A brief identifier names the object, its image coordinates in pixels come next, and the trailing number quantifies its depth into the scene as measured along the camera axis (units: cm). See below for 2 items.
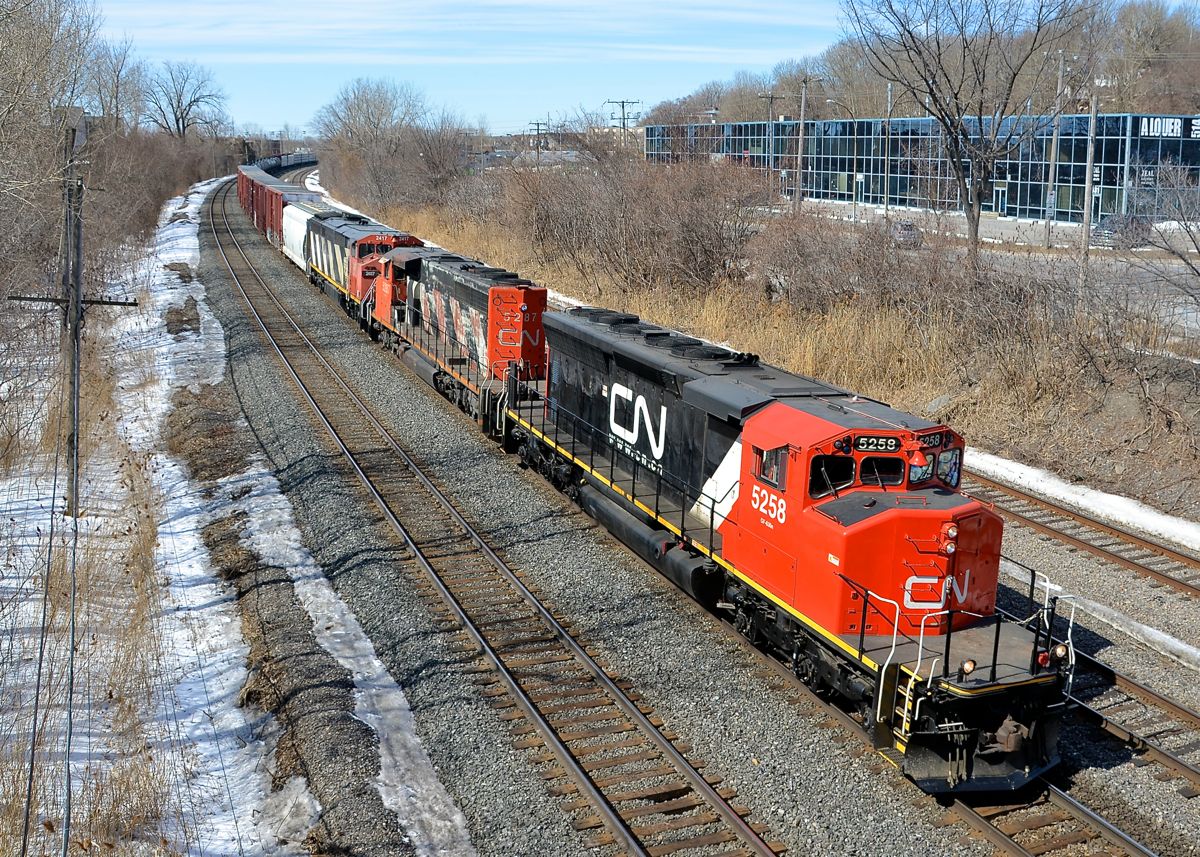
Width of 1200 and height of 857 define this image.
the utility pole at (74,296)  1532
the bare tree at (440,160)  6544
